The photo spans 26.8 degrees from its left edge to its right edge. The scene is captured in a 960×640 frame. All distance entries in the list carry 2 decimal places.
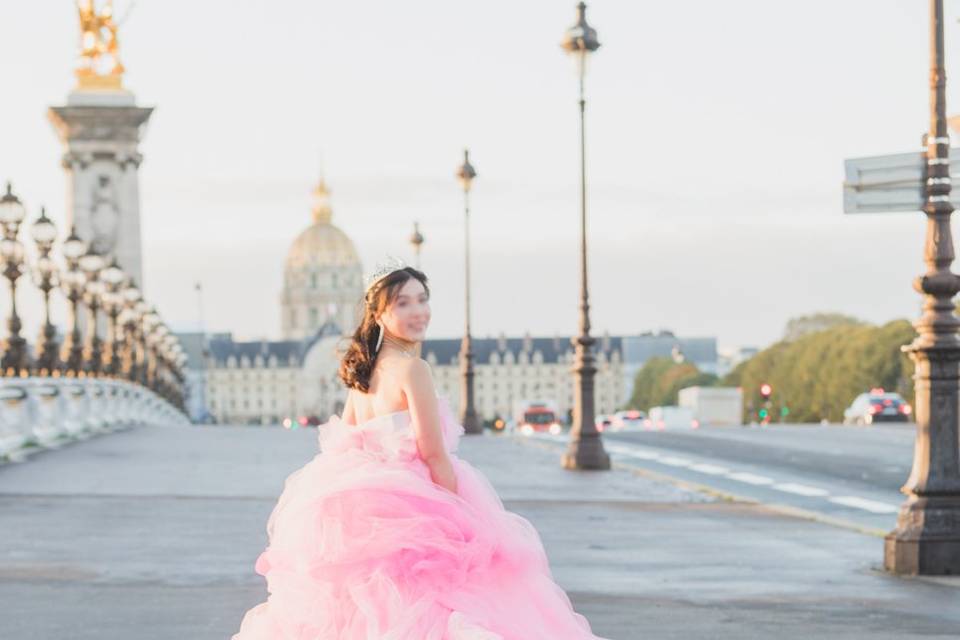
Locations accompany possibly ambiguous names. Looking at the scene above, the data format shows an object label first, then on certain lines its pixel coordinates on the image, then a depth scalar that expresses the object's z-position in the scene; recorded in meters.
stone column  81.25
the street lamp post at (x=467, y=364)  49.25
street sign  13.66
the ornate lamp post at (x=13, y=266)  35.97
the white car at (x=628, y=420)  95.38
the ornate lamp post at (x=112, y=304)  58.31
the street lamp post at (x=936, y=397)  13.20
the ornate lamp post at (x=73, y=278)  46.53
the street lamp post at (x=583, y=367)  28.16
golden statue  83.44
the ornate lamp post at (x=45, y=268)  40.19
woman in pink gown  7.20
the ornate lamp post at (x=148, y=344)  81.56
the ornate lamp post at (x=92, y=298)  50.66
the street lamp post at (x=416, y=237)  60.53
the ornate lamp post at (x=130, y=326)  68.81
